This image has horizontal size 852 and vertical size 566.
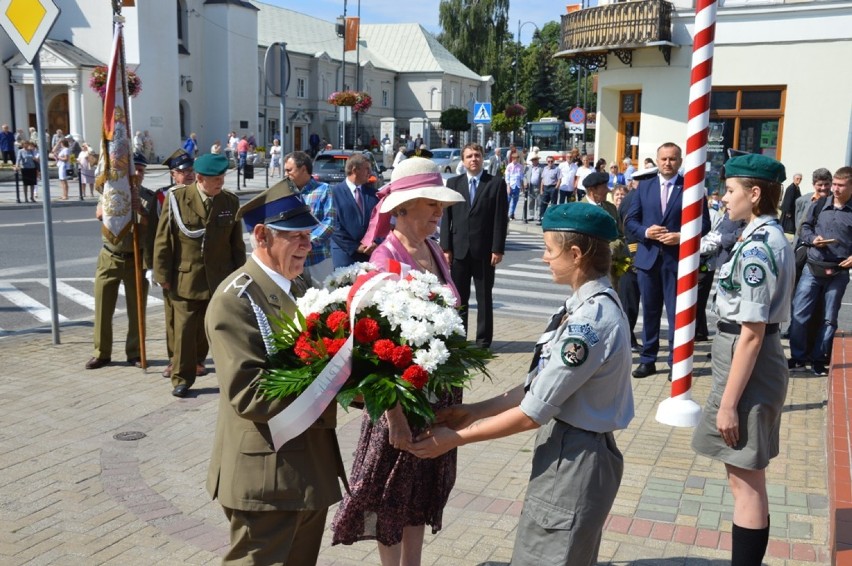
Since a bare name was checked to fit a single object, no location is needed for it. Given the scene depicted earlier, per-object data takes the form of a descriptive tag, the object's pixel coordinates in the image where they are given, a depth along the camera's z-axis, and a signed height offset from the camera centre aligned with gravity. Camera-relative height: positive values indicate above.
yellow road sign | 8.62 +1.14
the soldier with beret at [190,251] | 7.45 -1.03
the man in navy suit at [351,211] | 8.59 -0.73
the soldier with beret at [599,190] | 8.48 -0.48
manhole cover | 6.39 -2.29
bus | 55.66 +0.57
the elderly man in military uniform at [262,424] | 3.03 -1.08
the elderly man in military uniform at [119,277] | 8.30 -1.42
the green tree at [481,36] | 82.56 +10.72
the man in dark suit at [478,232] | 9.15 -0.98
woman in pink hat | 3.80 -1.51
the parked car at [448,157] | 41.34 -0.81
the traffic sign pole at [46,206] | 8.91 -0.78
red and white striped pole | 6.39 -0.54
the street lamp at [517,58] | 79.68 +8.35
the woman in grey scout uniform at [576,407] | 2.86 -0.91
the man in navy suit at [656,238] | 8.22 -0.90
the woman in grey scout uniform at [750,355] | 3.86 -0.97
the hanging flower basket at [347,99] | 35.72 +1.71
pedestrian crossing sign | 28.08 +0.92
